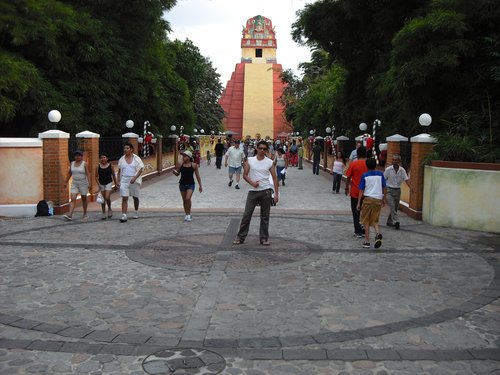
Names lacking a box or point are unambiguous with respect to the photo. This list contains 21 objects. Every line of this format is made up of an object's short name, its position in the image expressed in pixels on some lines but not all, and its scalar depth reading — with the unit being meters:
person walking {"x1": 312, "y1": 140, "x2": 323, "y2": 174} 26.33
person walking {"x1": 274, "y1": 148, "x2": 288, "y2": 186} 18.33
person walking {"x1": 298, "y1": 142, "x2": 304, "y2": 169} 31.99
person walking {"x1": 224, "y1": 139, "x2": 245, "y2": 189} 18.92
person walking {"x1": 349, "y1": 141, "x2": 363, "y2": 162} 17.64
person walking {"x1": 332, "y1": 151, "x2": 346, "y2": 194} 17.55
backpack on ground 12.27
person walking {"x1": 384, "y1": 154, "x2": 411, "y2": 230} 10.82
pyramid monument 93.69
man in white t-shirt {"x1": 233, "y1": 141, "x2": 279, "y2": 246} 8.96
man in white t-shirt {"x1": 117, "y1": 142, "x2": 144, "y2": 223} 11.62
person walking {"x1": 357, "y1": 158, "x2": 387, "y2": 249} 8.90
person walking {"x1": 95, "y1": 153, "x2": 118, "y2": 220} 11.81
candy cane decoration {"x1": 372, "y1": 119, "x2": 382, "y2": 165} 19.99
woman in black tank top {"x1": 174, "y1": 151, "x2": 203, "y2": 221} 11.49
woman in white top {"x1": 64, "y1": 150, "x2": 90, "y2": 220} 11.62
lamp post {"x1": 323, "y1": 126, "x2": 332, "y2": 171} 29.82
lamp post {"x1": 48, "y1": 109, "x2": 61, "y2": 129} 12.91
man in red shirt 9.95
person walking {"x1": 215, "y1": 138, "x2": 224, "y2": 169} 30.22
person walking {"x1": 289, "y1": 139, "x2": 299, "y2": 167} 31.52
